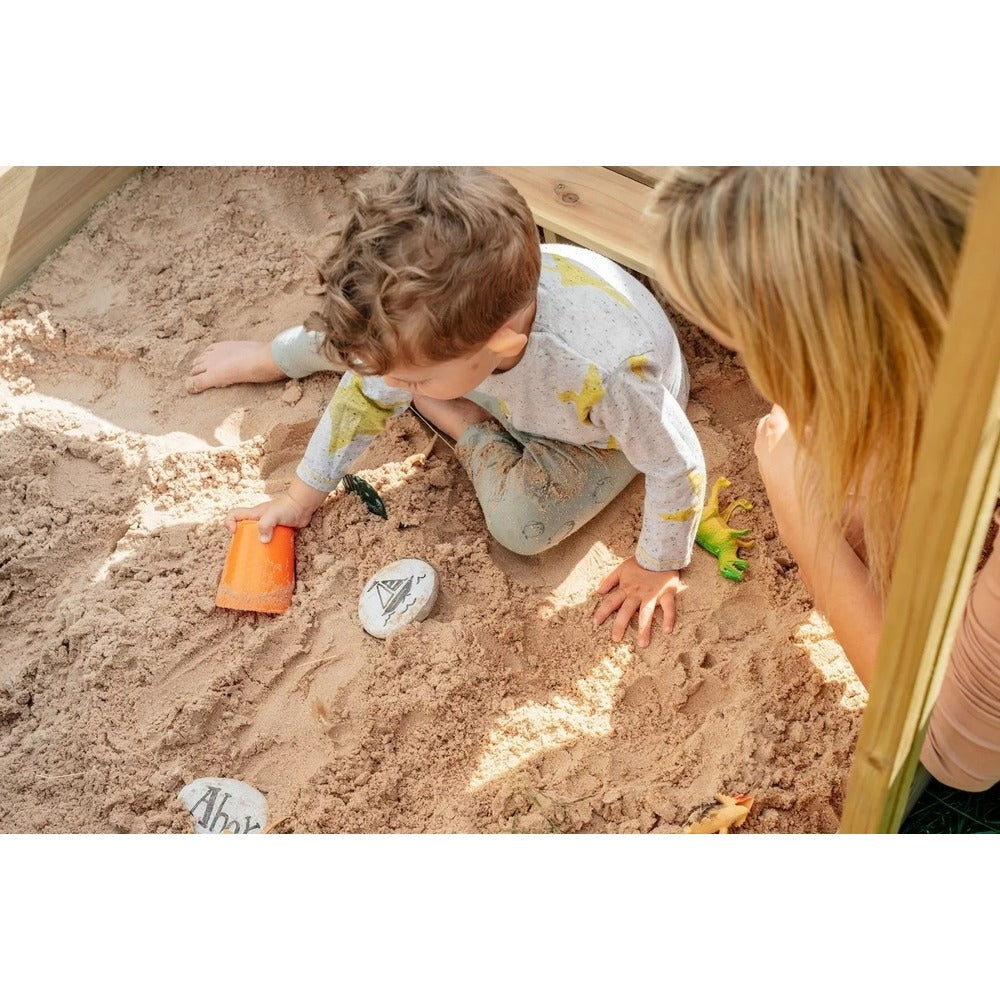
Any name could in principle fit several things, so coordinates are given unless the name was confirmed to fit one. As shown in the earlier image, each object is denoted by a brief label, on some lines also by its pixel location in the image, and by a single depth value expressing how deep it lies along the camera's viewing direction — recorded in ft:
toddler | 4.47
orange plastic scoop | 5.76
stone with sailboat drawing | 5.66
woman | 2.65
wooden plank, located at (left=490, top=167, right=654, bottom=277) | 6.31
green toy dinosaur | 5.91
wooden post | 2.35
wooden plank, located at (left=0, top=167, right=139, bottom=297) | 7.03
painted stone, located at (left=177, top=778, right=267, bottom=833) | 5.07
